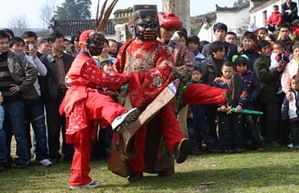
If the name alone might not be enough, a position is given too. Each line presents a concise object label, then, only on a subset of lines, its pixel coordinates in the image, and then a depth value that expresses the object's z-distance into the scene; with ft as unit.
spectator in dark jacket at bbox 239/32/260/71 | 47.11
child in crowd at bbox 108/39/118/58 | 48.32
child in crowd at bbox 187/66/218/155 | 43.10
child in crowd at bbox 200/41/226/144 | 43.95
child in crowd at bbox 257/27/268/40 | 56.25
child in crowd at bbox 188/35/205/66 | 46.82
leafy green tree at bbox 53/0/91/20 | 348.33
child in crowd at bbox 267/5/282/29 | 73.85
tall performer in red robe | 31.34
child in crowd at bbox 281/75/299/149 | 43.26
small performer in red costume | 30.39
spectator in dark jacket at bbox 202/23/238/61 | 47.63
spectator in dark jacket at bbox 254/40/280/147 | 44.96
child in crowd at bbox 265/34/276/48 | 51.79
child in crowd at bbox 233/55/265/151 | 43.30
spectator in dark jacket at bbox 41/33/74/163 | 41.44
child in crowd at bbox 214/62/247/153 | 42.65
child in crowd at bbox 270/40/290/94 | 44.52
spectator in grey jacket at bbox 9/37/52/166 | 40.39
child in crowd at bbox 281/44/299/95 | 43.34
